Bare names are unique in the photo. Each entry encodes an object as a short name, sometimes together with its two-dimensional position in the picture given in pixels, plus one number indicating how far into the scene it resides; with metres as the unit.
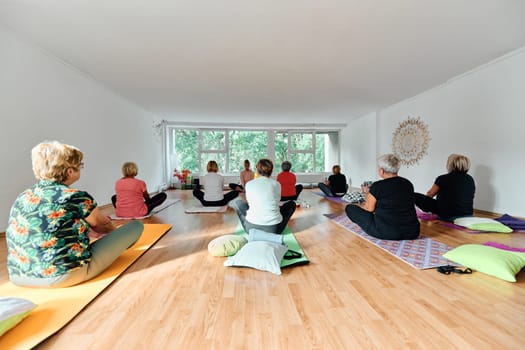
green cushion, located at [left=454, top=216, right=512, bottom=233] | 2.87
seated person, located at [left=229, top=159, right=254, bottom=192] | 6.18
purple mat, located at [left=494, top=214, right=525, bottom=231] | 3.00
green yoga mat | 2.02
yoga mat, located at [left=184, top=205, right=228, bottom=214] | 4.39
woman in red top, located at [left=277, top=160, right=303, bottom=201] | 4.89
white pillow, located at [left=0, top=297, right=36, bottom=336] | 1.16
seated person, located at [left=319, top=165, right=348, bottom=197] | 5.93
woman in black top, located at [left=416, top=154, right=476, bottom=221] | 3.19
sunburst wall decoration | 5.58
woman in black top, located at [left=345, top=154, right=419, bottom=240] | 2.46
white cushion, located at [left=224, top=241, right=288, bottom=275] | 1.91
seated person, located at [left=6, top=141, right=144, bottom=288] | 1.43
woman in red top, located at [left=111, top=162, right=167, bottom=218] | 3.75
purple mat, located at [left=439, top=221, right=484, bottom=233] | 2.94
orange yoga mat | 1.16
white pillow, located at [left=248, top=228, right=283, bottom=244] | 2.40
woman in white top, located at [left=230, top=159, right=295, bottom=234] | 2.56
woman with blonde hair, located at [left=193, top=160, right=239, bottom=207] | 4.65
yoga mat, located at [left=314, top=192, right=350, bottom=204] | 5.36
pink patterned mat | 2.03
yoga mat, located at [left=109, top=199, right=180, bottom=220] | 3.88
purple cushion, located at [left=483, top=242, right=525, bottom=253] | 2.19
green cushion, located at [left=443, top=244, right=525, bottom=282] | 1.75
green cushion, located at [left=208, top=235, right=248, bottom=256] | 2.23
